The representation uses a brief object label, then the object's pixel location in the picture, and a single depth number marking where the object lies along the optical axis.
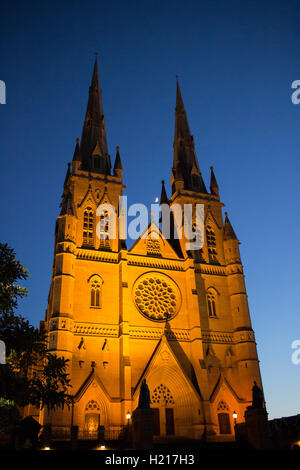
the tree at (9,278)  14.61
